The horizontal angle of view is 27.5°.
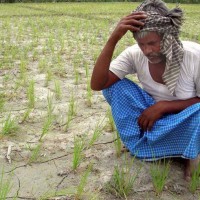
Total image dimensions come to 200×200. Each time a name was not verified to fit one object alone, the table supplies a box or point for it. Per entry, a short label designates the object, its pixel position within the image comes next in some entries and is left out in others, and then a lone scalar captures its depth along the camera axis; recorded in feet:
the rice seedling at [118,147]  8.11
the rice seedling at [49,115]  8.57
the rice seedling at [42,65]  15.19
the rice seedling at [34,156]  7.69
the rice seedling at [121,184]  6.66
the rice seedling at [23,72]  13.21
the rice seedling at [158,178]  6.67
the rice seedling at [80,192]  6.35
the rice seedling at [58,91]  11.87
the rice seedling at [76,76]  13.40
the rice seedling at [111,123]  9.55
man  6.94
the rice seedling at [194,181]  6.70
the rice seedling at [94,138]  8.34
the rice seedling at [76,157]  7.25
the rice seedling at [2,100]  10.46
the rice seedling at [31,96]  10.99
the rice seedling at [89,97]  11.32
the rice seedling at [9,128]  8.74
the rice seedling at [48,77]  13.33
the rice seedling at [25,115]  9.83
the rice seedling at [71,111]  9.76
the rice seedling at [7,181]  6.88
